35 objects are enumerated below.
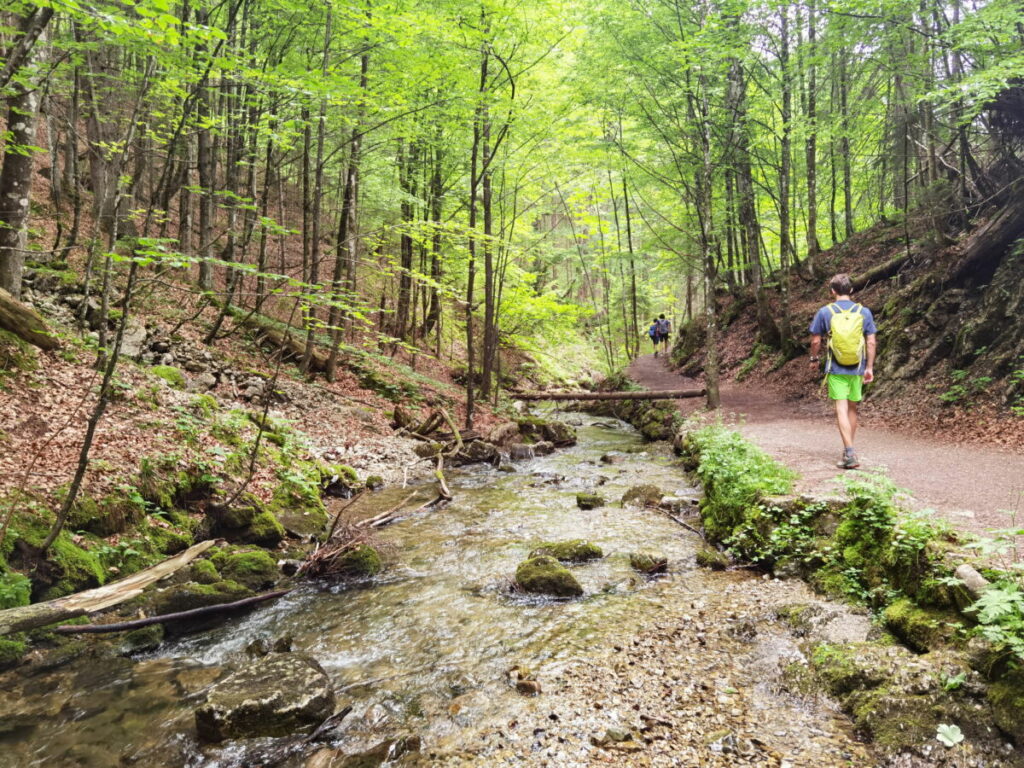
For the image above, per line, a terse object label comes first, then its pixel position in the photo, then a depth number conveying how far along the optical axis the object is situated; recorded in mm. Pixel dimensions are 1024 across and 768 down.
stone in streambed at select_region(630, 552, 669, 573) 6225
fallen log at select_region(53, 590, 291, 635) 4699
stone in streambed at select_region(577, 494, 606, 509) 9117
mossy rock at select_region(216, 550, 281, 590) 6008
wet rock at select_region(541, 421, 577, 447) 15750
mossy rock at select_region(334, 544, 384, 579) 6531
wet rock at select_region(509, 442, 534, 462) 14055
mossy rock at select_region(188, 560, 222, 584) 5723
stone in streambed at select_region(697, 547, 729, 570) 6180
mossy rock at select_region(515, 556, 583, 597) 5824
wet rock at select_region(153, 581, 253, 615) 5281
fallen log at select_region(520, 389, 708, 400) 17500
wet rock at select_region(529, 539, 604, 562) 6785
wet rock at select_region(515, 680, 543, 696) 4074
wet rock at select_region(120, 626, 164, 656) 4770
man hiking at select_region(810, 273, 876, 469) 6734
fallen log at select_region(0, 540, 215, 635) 4141
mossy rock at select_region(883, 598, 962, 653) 3572
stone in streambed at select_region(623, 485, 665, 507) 9031
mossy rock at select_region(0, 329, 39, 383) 7052
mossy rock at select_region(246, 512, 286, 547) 7081
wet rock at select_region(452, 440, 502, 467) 13188
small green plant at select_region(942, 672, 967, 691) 3113
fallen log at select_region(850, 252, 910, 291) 14387
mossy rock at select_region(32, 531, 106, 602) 4930
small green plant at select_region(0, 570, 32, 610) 4477
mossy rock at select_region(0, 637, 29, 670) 4285
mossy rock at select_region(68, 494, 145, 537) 5688
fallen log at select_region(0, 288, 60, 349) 7344
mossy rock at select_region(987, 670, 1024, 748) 2814
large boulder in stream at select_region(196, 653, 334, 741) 3639
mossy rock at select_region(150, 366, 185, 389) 9656
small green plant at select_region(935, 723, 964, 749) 2914
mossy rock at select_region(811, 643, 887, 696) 3523
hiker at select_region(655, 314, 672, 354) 31878
